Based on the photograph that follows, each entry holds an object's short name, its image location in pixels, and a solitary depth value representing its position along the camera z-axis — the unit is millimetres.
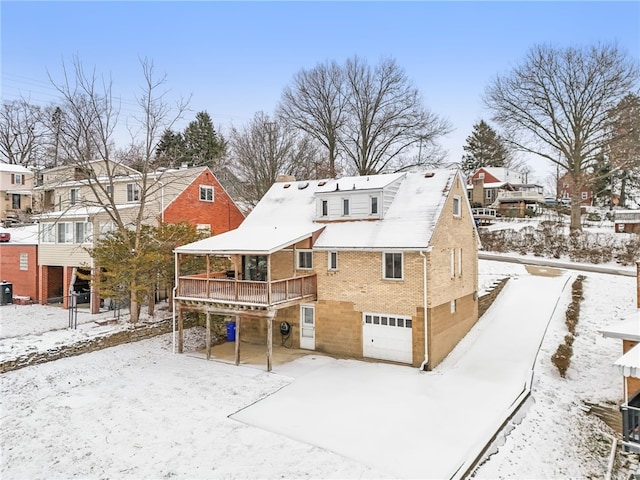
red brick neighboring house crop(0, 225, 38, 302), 27500
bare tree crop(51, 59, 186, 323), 21125
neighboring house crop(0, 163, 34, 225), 41625
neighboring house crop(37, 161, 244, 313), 24453
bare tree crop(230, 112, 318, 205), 37000
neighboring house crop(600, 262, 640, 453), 8922
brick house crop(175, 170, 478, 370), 16031
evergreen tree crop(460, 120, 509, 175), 64938
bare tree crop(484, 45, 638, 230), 32531
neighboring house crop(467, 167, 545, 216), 51731
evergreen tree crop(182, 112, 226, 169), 52188
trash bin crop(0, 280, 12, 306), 26909
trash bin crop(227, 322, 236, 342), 19844
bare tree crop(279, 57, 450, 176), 36156
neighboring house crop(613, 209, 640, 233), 34000
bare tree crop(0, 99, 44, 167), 47438
